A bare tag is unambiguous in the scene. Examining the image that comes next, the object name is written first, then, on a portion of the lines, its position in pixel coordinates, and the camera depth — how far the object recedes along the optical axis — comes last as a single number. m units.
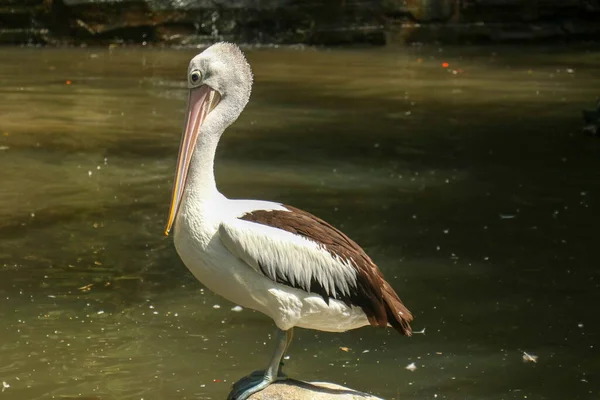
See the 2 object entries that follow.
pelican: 6.75
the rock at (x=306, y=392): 6.87
